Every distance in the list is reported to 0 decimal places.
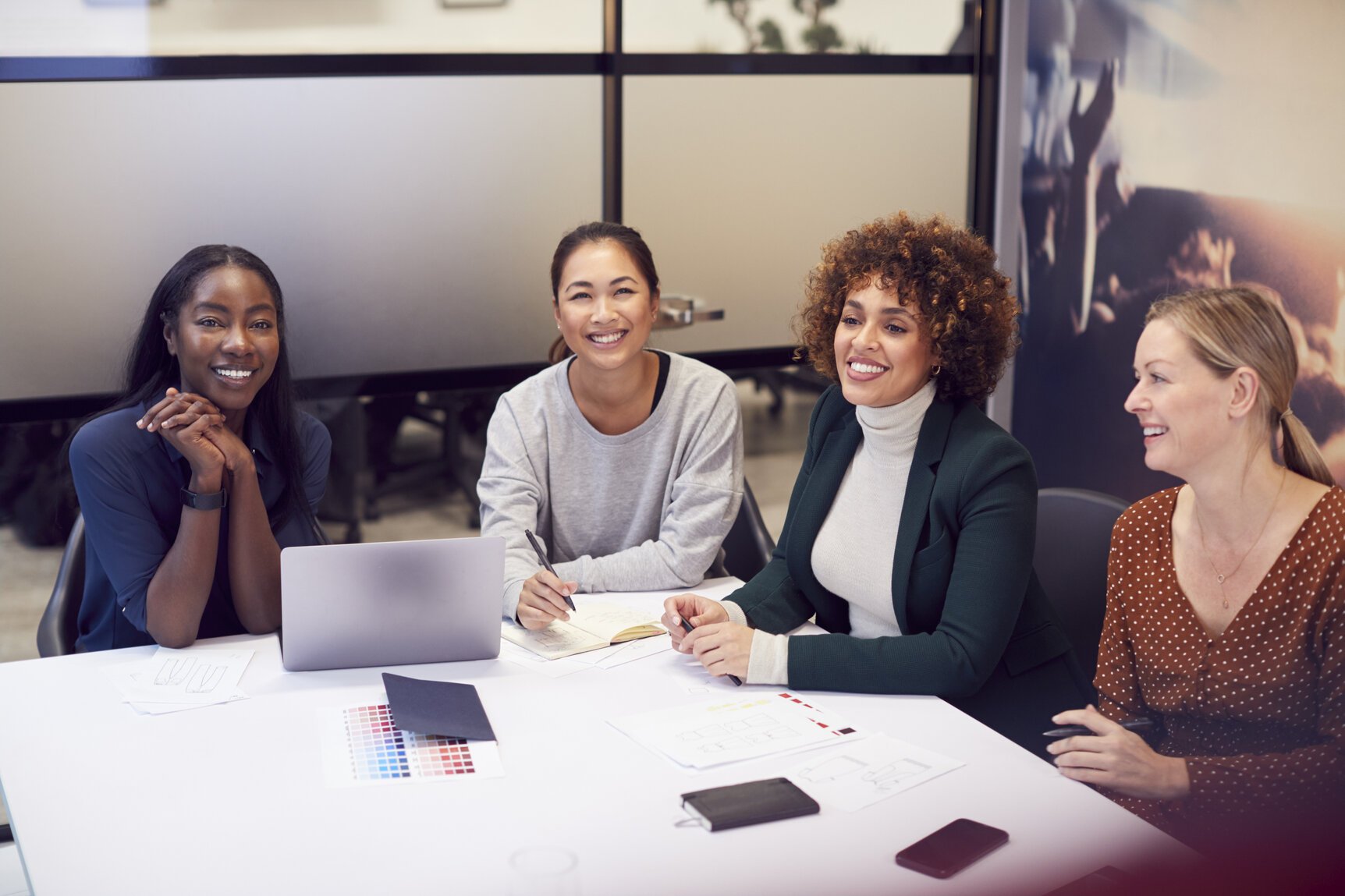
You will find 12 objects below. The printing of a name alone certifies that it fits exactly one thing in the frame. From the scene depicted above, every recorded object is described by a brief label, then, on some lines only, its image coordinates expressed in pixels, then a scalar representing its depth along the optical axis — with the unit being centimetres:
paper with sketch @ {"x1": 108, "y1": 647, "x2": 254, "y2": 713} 163
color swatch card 141
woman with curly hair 170
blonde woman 141
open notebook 186
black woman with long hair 192
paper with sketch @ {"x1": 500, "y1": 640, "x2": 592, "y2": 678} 177
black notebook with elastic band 129
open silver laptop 169
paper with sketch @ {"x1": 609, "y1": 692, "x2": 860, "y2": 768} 147
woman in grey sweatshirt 228
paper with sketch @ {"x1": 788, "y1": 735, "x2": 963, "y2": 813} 136
